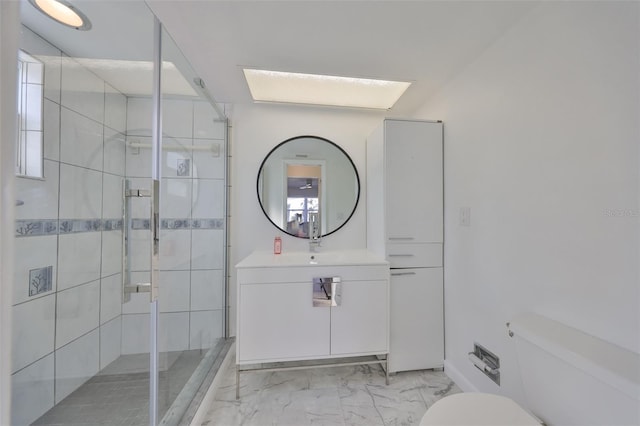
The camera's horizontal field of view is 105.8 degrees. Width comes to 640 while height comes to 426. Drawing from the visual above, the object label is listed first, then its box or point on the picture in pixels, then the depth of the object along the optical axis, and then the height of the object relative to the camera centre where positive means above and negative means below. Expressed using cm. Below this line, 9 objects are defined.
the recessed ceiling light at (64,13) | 101 +90
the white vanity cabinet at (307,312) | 147 -60
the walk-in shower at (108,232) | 111 -9
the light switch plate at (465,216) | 148 +1
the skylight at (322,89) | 171 +97
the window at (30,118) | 101 +43
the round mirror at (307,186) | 204 +26
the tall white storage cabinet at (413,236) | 166 -14
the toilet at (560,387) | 67 -53
